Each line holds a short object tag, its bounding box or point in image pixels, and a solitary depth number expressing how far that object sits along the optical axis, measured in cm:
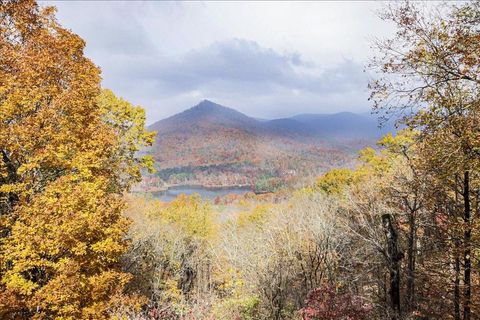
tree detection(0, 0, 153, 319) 1052
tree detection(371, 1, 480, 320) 770
